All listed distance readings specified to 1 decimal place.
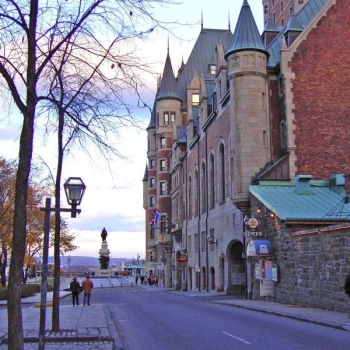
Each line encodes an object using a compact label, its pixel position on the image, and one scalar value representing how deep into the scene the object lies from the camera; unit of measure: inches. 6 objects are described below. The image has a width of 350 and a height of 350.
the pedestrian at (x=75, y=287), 1178.6
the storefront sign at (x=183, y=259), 2234.3
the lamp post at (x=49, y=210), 425.1
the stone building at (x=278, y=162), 1050.7
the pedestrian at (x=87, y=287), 1160.2
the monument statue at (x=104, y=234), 3262.8
